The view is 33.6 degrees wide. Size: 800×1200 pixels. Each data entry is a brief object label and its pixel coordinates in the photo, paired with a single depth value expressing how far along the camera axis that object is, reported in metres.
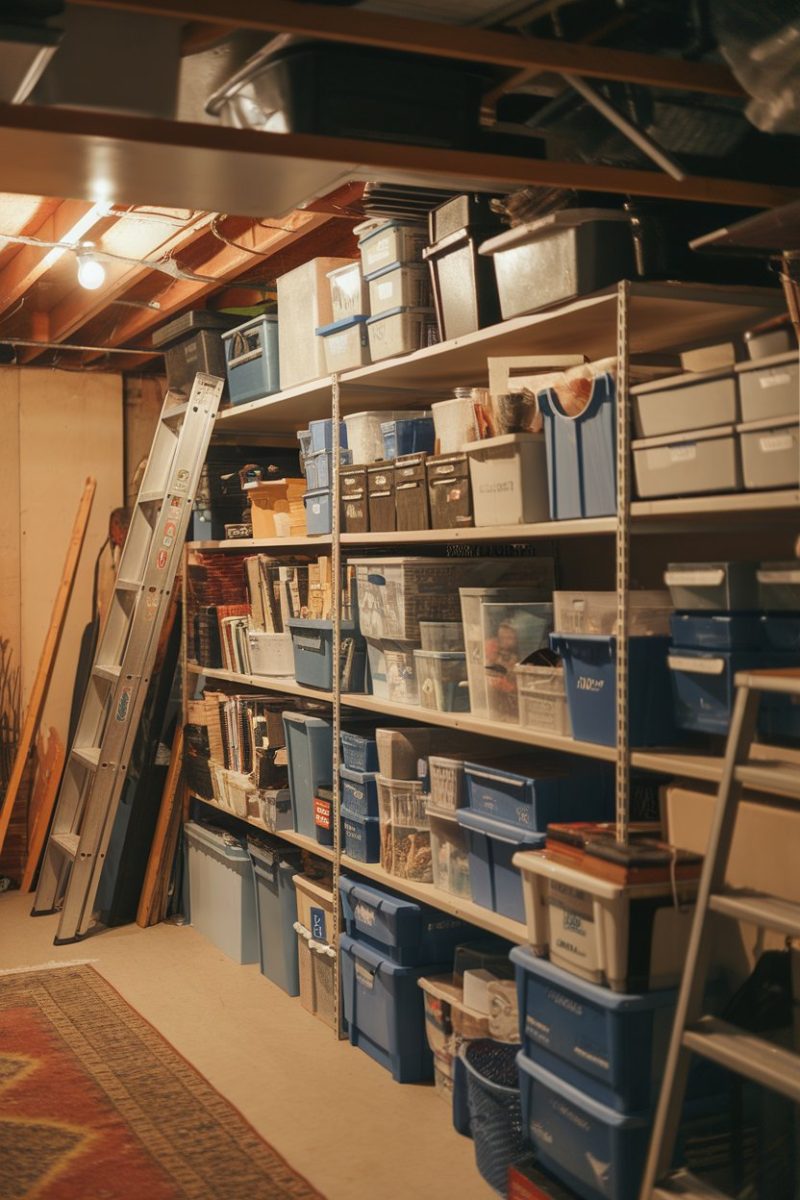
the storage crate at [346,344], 4.48
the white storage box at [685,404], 2.89
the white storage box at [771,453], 2.74
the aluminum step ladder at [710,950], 2.64
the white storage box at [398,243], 4.20
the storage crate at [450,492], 3.91
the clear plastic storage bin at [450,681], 4.10
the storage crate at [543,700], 3.49
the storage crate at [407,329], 4.18
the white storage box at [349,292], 4.46
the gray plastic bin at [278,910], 5.15
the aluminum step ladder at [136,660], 5.74
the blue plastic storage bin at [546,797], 3.59
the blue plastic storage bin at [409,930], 4.25
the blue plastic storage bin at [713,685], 2.93
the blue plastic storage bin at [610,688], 3.18
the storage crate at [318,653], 4.72
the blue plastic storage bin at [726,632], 2.94
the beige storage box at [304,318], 4.81
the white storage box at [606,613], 3.26
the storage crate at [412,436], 4.39
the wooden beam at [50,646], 6.54
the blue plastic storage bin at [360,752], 4.54
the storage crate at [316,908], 4.79
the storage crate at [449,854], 4.03
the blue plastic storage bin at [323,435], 4.80
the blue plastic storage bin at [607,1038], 2.94
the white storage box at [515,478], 3.59
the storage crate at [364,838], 4.54
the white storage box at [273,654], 5.45
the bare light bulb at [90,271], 5.03
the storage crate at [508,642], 3.72
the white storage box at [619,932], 2.97
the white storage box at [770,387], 2.74
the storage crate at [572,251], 3.20
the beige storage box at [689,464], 2.89
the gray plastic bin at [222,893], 5.52
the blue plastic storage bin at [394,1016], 4.24
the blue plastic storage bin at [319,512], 4.83
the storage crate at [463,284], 3.77
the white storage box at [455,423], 3.97
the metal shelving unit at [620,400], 3.09
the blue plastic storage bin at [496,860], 3.64
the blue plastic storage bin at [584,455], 3.24
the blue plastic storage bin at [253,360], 5.27
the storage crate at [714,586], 2.96
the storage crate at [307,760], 4.96
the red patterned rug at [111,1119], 3.54
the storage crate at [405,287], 4.18
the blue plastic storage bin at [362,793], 4.54
